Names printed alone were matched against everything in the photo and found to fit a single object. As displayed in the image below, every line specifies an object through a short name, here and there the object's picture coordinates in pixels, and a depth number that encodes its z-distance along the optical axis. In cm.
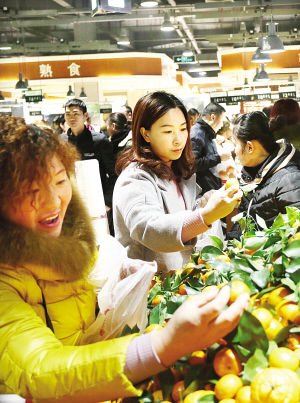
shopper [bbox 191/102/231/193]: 547
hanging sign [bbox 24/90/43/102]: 1437
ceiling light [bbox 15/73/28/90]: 1430
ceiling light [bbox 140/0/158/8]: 990
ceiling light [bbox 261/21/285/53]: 1045
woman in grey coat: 209
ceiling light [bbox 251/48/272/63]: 1239
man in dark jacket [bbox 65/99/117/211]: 562
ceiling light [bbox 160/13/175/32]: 1264
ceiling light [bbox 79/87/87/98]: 1786
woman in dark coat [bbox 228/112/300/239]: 316
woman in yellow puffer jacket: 112
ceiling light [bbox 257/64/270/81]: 1448
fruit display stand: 112
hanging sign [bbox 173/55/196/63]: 1725
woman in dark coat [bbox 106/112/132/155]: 647
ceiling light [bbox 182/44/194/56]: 1922
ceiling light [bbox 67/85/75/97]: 1791
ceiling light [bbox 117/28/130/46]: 1700
